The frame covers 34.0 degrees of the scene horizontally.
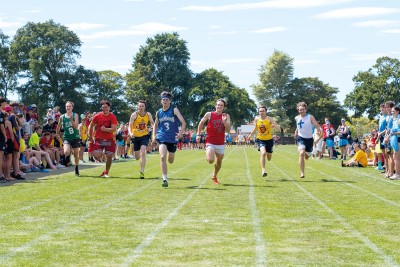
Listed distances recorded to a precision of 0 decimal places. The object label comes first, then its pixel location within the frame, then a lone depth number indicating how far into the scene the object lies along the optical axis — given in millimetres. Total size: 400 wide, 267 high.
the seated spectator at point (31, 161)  21264
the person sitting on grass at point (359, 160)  25359
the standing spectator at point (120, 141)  34250
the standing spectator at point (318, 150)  34562
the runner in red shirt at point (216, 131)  16172
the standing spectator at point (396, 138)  17844
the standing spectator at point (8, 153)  17266
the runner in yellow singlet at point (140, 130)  17750
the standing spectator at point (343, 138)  31578
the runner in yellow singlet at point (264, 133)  18781
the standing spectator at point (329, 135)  34500
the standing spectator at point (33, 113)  23425
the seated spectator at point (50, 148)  22969
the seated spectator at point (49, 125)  23330
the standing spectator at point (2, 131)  16488
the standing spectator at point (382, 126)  19528
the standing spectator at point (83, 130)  29250
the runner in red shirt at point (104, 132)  18156
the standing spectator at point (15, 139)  17547
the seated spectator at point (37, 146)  21672
